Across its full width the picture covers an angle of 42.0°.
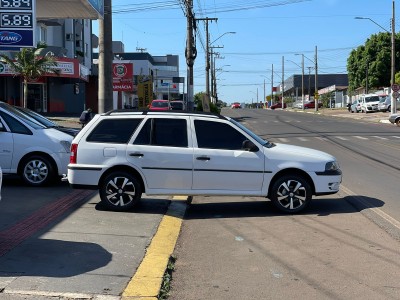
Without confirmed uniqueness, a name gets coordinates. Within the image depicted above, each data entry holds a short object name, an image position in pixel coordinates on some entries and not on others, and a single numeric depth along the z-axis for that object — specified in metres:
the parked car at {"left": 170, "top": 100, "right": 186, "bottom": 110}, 43.66
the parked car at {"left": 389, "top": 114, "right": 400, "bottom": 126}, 38.12
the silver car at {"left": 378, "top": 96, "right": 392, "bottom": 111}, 57.91
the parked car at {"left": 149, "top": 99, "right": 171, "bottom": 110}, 39.09
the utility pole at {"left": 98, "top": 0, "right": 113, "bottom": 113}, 15.09
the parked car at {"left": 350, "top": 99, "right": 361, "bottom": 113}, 63.14
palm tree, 30.12
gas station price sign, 14.47
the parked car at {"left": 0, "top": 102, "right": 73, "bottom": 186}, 10.63
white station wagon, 8.37
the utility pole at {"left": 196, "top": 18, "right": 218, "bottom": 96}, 51.25
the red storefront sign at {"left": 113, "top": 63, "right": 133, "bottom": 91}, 22.27
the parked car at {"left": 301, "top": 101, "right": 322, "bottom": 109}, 93.26
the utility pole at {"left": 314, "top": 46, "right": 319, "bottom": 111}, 72.68
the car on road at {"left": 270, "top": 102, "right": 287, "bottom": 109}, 113.56
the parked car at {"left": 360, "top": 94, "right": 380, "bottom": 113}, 59.28
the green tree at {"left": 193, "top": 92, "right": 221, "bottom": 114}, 42.14
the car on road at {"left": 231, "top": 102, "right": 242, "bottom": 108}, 119.09
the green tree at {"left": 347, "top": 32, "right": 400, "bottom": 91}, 77.50
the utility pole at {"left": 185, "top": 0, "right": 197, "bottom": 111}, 26.53
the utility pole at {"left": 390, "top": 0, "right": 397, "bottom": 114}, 42.38
